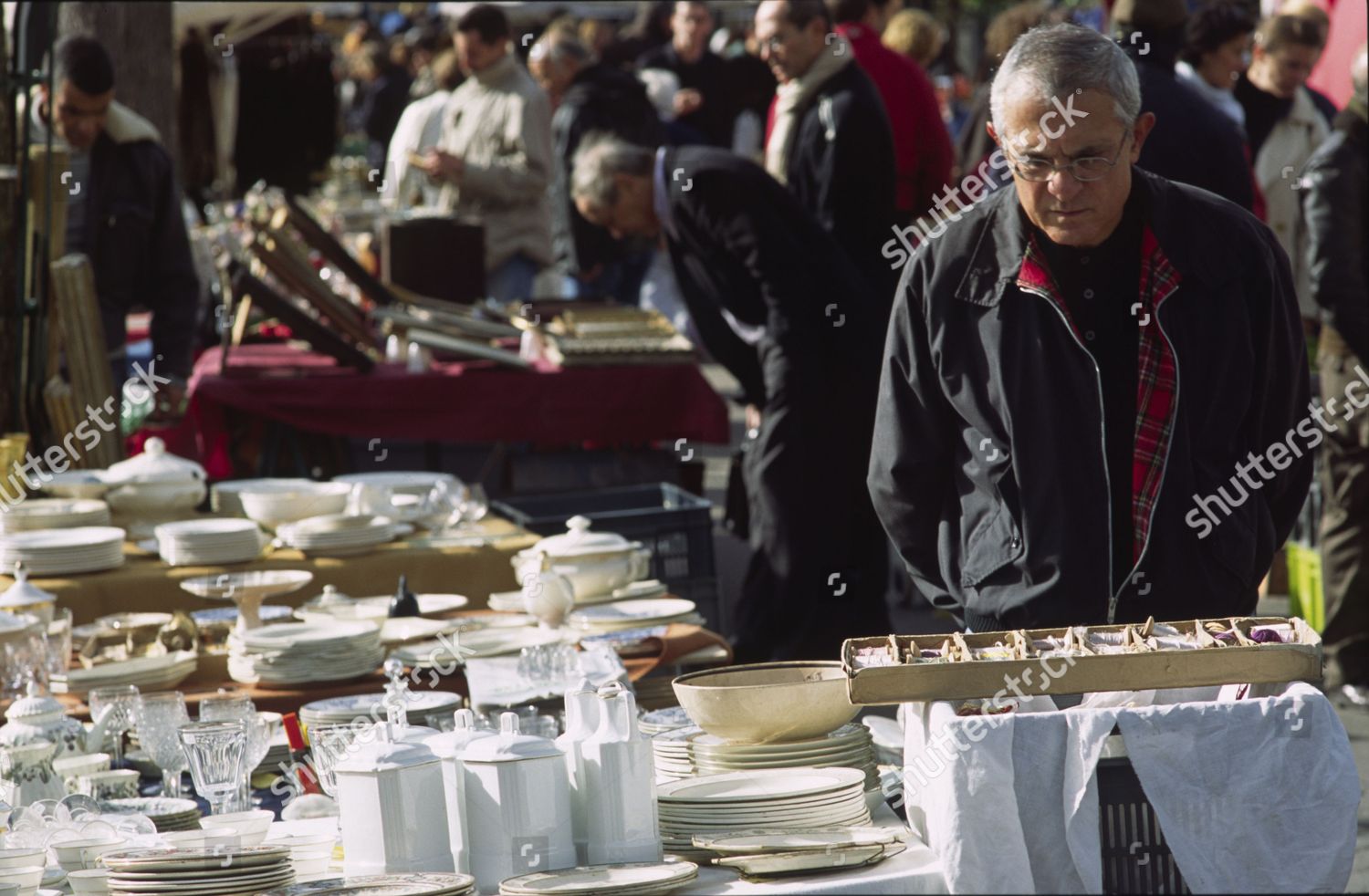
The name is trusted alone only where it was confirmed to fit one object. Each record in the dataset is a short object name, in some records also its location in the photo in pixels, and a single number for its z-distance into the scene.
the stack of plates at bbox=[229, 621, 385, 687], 7.22
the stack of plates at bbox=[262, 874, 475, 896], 4.33
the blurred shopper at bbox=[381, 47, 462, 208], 18.81
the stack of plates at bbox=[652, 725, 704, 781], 5.33
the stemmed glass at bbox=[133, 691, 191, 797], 6.20
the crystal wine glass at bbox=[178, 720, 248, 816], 5.71
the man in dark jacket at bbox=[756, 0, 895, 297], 12.49
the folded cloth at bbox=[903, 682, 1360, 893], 4.24
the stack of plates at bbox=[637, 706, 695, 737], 5.70
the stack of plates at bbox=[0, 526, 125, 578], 8.70
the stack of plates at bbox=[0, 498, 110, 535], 9.28
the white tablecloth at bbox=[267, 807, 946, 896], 4.37
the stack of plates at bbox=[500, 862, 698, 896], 4.35
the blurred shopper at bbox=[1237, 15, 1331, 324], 13.05
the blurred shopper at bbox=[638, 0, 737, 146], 24.41
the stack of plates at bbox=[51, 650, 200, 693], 7.18
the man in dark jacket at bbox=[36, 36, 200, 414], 12.75
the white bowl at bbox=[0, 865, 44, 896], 4.77
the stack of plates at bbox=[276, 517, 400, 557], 9.09
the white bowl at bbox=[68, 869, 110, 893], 4.84
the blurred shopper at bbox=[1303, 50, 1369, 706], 10.84
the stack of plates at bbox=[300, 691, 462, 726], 6.53
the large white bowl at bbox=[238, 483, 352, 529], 9.52
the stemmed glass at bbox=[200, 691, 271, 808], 5.84
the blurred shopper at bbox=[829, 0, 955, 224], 14.77
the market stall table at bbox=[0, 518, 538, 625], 8.66
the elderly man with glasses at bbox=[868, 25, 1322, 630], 5.41
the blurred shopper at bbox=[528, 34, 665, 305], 19.75
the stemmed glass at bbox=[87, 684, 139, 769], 6.48
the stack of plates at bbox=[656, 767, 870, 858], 4.82
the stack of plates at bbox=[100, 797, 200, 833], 5.76
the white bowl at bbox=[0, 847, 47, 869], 4.77
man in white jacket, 17.00
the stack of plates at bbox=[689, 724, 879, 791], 5.17
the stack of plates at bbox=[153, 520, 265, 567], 8.81
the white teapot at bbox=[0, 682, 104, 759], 6.21
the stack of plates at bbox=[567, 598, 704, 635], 7.89
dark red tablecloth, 12.42
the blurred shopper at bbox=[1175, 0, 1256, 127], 13.53
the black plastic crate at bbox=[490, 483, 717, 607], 9.95
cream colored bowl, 5.12
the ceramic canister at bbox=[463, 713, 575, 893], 4.55
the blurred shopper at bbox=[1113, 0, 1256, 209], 9.12
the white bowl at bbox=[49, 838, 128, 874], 5.16
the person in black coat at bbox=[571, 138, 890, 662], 10.79
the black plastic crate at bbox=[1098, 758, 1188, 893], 4.28
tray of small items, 4.44
